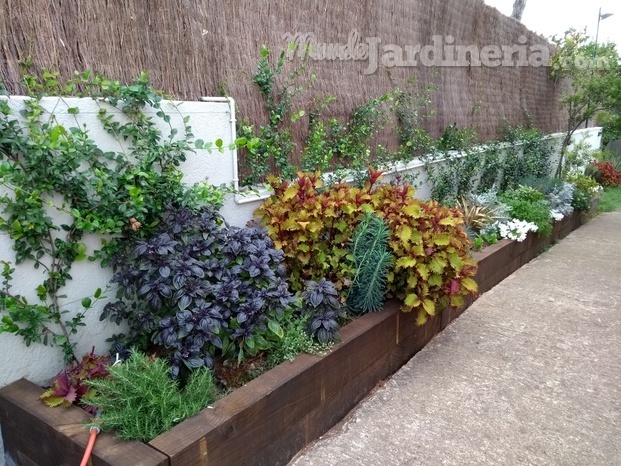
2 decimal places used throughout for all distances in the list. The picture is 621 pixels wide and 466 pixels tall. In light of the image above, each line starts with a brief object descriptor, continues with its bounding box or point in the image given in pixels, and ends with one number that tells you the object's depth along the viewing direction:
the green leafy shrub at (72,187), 2.21
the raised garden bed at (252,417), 1.91
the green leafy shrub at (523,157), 7.51
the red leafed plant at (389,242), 3.18
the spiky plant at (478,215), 5.51
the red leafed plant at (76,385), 2.15
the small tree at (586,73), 7.69
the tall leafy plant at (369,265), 3.20
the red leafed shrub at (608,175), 12.00
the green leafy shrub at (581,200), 7.56
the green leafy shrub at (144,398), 1.96
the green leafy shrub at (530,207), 5.90
